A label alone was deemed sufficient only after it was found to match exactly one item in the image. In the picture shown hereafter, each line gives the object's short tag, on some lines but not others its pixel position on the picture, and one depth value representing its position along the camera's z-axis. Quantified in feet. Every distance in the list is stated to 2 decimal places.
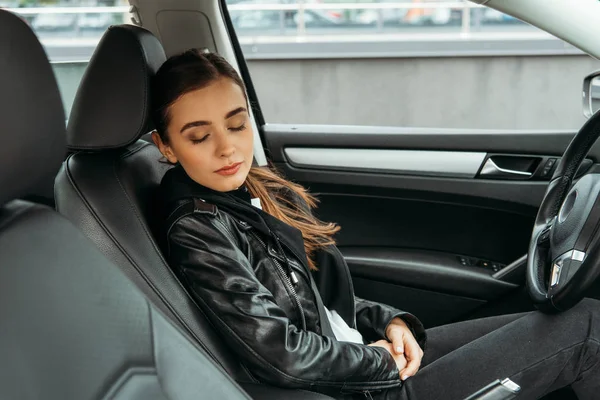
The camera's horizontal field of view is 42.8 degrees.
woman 4.58
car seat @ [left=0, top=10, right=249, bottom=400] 2.97
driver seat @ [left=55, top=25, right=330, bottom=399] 4.57
